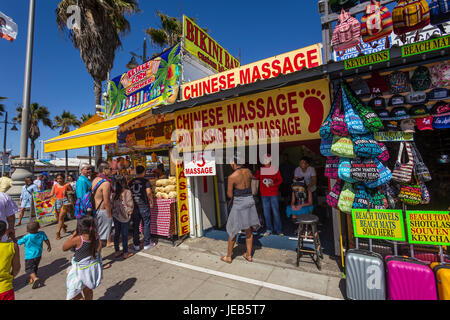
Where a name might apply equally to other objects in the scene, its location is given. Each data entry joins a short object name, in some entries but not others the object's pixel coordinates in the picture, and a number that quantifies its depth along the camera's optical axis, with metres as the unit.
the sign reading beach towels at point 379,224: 2.67
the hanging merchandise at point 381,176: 2.84
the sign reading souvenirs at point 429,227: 2.44
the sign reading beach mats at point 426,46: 2.49
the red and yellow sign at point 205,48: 6.57
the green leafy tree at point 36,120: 30.22
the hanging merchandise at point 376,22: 3.22
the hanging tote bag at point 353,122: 2.89
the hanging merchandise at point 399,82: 3.07
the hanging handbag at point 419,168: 2.81
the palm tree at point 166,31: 16.25
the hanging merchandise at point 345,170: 2.99
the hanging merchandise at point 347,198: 3.04
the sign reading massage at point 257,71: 4.29
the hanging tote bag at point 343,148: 2.94
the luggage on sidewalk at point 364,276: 2.49
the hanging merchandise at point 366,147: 2.84
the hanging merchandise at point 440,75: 2.86
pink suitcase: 2.27
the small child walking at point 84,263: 2.63
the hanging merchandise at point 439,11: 2.94
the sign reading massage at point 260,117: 3.80
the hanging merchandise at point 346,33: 3.43
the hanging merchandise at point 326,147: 3.29
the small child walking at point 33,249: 3.67
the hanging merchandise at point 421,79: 2.95
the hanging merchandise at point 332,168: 3.28
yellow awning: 5.66
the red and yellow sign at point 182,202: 5.35
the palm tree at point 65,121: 32.12
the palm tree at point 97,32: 10.48
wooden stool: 3.60
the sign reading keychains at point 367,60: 2.78
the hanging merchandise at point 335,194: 3.27
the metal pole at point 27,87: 6.38
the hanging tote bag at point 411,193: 2.85
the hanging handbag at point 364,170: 2.82
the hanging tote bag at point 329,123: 3.20
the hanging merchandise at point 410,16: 3.01
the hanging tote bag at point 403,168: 2.83
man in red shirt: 5.23
